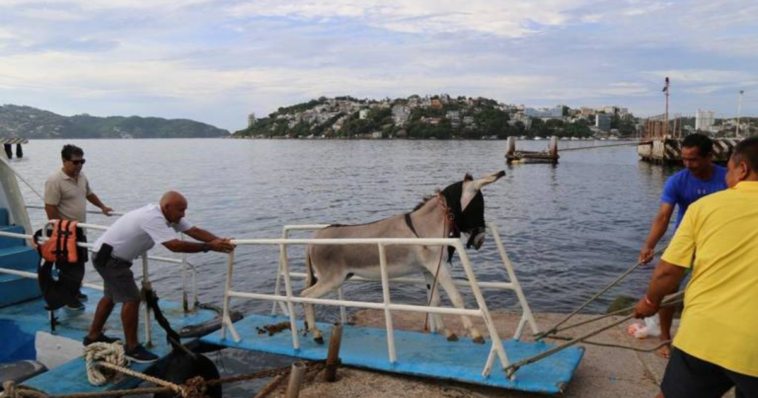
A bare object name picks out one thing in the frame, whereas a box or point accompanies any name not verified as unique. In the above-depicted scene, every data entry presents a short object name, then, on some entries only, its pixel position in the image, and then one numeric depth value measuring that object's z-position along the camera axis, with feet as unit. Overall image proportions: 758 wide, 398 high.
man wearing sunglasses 27.02
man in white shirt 20.22
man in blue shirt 19.51
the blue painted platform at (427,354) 17.78
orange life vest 22.94
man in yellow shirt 10.77
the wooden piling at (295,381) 16.63
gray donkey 20.57
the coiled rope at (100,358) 19.76
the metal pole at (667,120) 215.10
